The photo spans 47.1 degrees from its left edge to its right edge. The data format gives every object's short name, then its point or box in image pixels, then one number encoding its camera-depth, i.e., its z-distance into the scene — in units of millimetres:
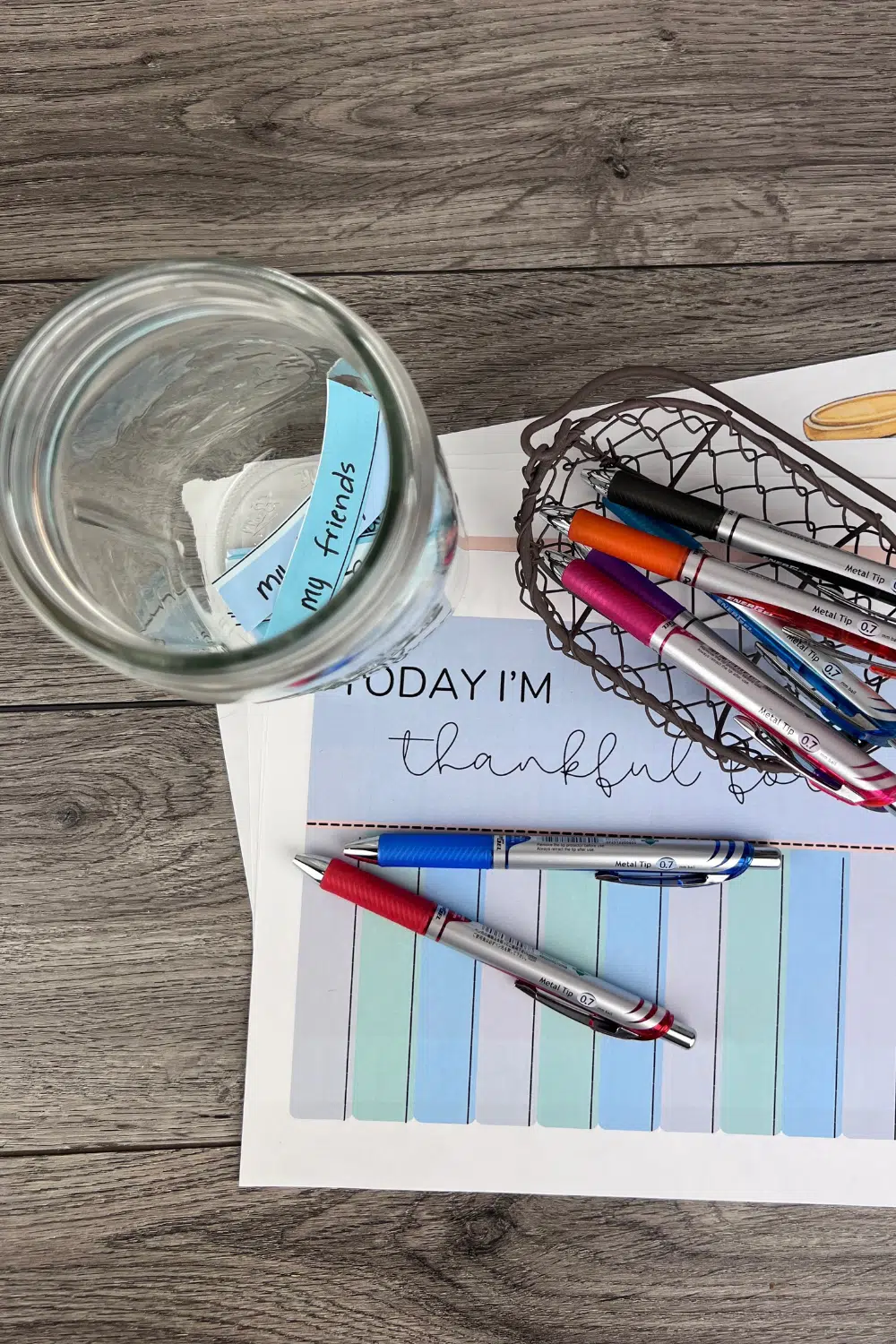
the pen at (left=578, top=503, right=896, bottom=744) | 388
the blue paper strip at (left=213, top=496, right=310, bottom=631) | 375
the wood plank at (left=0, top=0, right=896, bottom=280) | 442
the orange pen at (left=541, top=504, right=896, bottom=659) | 376
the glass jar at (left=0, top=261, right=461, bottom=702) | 279
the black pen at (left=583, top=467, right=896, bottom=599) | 375
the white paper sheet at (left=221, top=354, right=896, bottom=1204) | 438
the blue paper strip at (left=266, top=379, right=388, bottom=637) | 313
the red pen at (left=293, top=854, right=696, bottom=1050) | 431
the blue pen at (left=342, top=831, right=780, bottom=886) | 429
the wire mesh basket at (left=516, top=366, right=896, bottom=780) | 423
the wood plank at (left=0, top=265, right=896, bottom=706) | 438
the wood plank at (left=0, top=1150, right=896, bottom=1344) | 441
